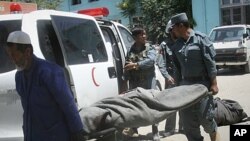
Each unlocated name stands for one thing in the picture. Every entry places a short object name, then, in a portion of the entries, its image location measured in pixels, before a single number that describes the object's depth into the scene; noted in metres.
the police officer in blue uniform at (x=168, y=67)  6.75
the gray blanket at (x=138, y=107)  3.91
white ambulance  4.48
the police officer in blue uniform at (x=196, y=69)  5.03
